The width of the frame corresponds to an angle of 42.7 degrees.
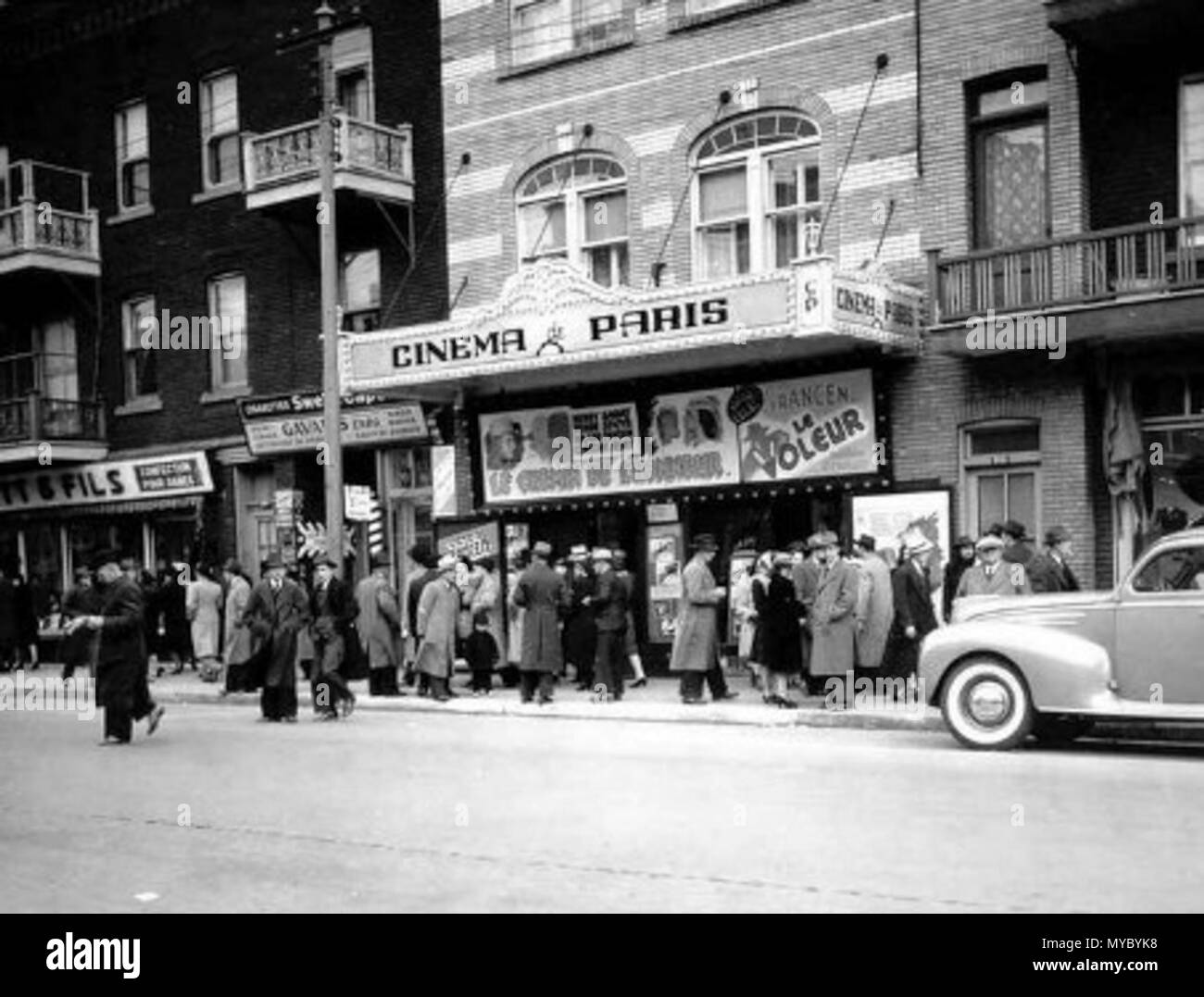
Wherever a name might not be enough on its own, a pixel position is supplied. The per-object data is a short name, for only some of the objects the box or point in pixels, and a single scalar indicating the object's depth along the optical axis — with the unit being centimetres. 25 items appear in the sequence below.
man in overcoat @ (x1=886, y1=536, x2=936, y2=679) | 1608
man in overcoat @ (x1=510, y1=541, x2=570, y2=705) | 1742
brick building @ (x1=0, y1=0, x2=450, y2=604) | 2392
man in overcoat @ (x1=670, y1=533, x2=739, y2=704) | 1667
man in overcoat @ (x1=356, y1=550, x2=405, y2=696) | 1822
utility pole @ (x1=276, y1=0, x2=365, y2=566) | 1961
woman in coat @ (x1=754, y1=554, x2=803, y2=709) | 1612
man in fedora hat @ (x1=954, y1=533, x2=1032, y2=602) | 1460
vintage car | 1177
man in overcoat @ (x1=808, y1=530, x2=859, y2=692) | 1557
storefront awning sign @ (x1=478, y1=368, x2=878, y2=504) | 1925
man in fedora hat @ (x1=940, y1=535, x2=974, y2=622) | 1678
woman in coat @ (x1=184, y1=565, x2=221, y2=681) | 2298
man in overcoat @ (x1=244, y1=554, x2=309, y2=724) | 1636
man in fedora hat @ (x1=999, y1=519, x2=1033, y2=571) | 1525
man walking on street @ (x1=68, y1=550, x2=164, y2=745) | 1418
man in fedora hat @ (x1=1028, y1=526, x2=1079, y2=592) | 1487
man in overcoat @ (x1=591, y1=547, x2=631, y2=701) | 1731
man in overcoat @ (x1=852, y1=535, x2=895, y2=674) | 1577
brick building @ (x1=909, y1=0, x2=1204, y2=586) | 1636
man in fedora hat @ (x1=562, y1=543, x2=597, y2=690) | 1928
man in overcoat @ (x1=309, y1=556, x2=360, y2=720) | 1688
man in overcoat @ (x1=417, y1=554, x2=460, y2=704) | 1803
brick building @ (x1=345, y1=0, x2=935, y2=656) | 1880
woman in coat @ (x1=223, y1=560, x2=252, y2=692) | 1806
